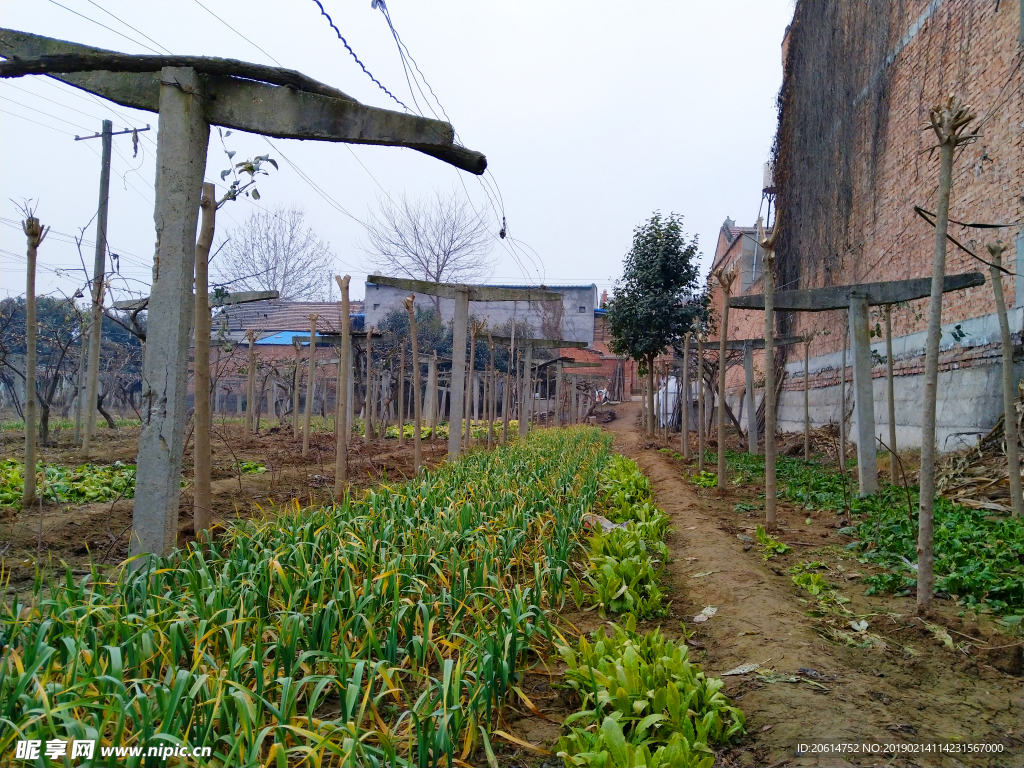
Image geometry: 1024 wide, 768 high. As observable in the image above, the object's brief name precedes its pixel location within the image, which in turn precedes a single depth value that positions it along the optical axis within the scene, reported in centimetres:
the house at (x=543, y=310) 3441
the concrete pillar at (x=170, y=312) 396
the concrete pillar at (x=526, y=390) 1731
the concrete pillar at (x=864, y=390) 797
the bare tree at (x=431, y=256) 3066
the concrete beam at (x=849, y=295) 751
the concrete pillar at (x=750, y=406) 1237
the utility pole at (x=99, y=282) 891
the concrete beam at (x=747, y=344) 1305
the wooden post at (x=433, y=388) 1047
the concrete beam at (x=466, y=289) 1014
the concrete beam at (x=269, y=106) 421
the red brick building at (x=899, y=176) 939
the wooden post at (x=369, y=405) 1178
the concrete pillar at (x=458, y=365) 1053
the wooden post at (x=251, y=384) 1258
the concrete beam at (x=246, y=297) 971
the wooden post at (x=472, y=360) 1245
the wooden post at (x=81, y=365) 1131
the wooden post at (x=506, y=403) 1364
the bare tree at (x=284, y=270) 2817
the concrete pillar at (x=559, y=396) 2202
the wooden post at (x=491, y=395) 1339
